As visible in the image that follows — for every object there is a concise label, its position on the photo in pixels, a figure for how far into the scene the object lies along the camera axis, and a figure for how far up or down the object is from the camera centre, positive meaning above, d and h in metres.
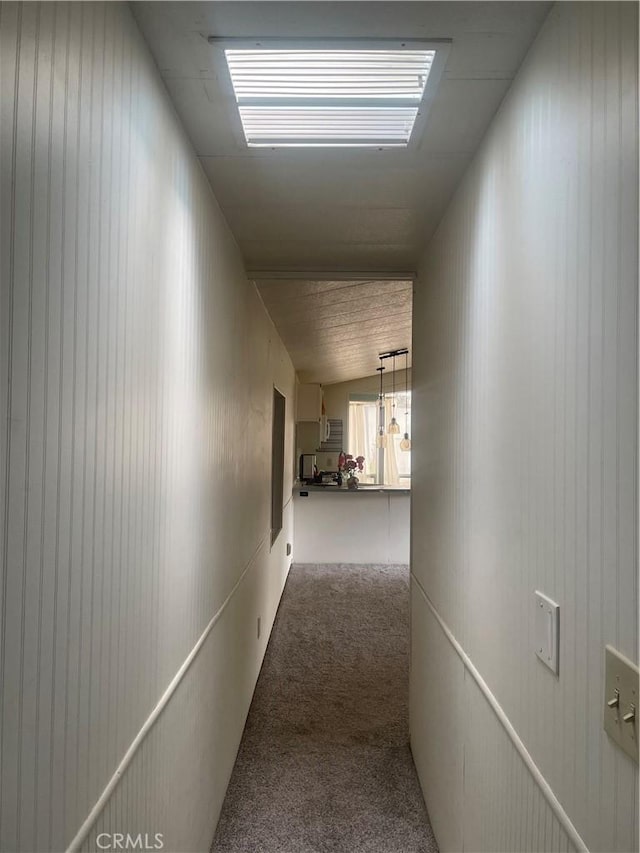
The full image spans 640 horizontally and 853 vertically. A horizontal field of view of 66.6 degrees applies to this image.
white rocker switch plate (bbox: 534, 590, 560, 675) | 0.92 -0.37
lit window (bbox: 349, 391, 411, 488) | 8.27 +0.00
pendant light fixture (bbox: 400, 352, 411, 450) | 6.23 +0.25
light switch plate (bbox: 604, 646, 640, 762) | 0.67 -0.37
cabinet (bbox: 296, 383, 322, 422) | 6.95 +0.48
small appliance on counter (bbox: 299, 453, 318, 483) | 7.04 -0.40
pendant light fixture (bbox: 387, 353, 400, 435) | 6.55 +0.16
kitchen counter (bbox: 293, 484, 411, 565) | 5.96 -1.08
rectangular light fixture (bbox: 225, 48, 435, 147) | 1.10 +0.86
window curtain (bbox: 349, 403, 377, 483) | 8.35 +0.14
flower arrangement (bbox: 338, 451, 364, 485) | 6.65 -0.36
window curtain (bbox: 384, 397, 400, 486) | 8.24 -0.34
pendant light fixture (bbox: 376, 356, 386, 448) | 6.97 +0.23
